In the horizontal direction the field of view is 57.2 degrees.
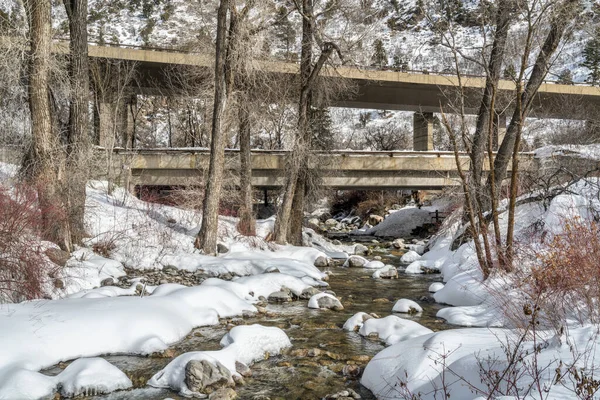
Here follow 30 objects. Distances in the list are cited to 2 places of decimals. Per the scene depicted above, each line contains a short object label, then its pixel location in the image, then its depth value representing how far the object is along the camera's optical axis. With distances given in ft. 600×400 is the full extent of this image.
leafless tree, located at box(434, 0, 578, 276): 33.04
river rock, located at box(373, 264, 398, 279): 49.37
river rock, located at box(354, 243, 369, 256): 69.62
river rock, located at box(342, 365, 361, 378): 22.91
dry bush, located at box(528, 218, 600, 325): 20.51
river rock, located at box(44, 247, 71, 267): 34.15
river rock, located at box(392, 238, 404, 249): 79.56
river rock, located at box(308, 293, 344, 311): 35.63
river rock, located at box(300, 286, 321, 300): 38.94
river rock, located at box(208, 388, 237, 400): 19.63
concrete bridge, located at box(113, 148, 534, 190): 72.02
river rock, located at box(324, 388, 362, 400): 20.10
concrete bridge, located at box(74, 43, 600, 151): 84.94
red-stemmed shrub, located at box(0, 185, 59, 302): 27.55
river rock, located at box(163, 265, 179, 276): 44.62
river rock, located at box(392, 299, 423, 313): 34.47
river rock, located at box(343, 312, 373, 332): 30.09
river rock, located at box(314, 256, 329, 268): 55.93
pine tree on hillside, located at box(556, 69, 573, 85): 105.83
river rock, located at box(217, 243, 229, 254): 55.11
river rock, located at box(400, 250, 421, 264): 61.67
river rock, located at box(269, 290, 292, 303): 37.45
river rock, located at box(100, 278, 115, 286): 37.73
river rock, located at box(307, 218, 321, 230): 106.46
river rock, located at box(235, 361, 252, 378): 22.36
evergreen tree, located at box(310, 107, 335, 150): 150.41
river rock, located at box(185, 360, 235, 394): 20.17
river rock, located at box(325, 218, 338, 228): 121.10
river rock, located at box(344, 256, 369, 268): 56.92
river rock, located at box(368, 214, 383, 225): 114.83
